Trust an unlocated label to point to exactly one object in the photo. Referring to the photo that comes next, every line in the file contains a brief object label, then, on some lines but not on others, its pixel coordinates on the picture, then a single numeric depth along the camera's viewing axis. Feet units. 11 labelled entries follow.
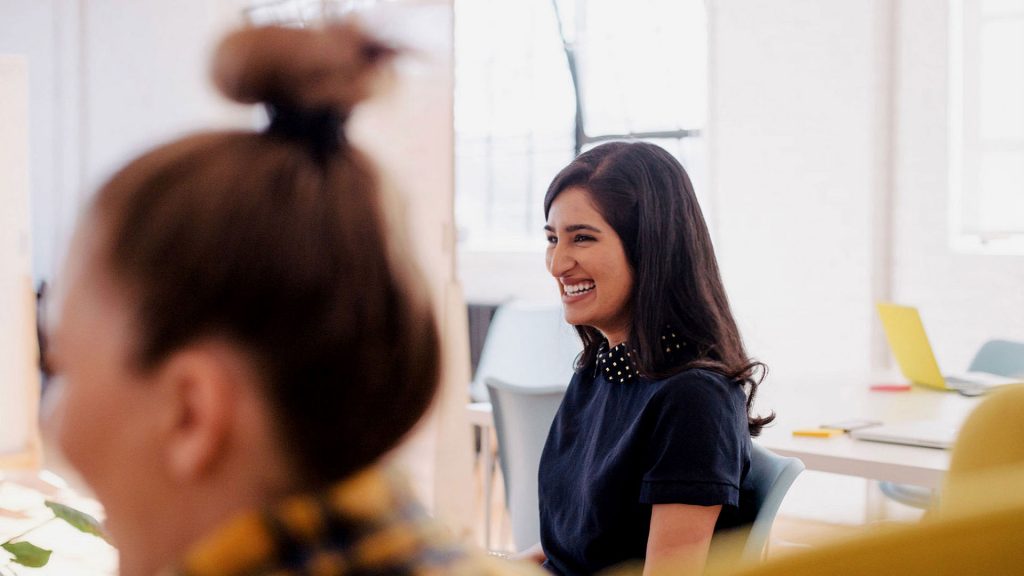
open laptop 10.55
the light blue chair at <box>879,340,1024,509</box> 10.73
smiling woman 5.26
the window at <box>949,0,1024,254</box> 14.43
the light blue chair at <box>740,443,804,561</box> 5.53
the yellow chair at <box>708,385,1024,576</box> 1.71
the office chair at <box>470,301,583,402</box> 16.01
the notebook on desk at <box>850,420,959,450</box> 7.82
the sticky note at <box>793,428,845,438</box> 8.23
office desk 7.29
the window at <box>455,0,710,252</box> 20.18
